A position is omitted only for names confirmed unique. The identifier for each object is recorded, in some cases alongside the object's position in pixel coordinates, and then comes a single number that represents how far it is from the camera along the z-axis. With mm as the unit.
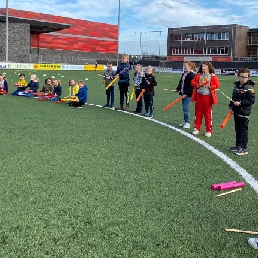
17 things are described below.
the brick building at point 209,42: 69094
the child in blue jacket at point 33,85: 13415
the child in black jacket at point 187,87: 7512
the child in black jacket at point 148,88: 8945
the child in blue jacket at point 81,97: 10473
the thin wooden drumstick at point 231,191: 3651
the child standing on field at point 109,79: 10469
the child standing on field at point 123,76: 9965
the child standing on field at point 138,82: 9453
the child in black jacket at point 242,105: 5325
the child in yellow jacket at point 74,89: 11295
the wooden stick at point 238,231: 2804
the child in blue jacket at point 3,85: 13487
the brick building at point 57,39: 41200
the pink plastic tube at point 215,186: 3789
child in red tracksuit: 6550
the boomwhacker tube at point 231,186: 3780
